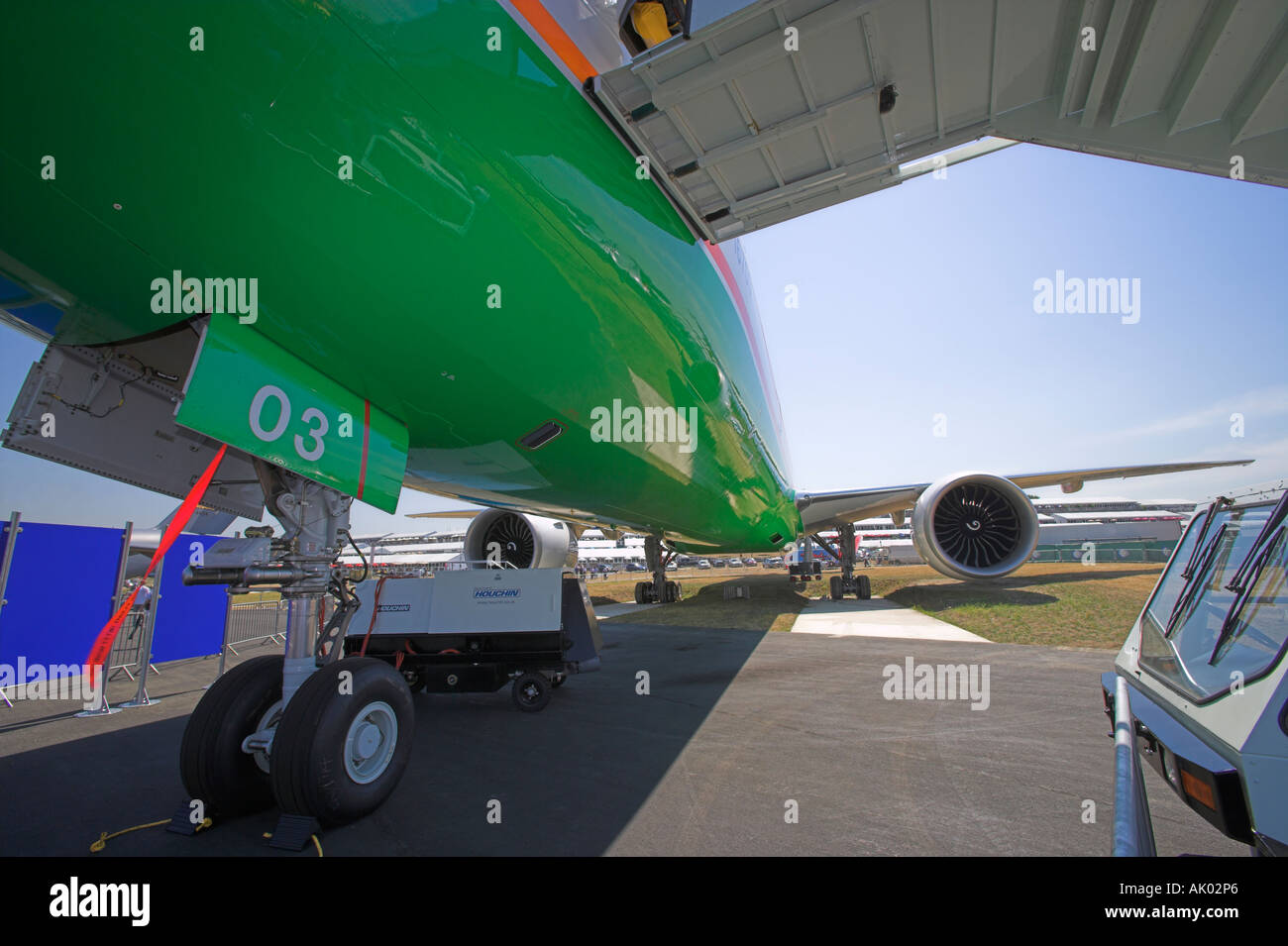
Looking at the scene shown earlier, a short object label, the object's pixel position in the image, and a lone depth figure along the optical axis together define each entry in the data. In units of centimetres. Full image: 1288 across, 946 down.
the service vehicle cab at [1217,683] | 162
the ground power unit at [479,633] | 593
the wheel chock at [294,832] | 272
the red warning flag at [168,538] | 231
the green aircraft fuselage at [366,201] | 170
